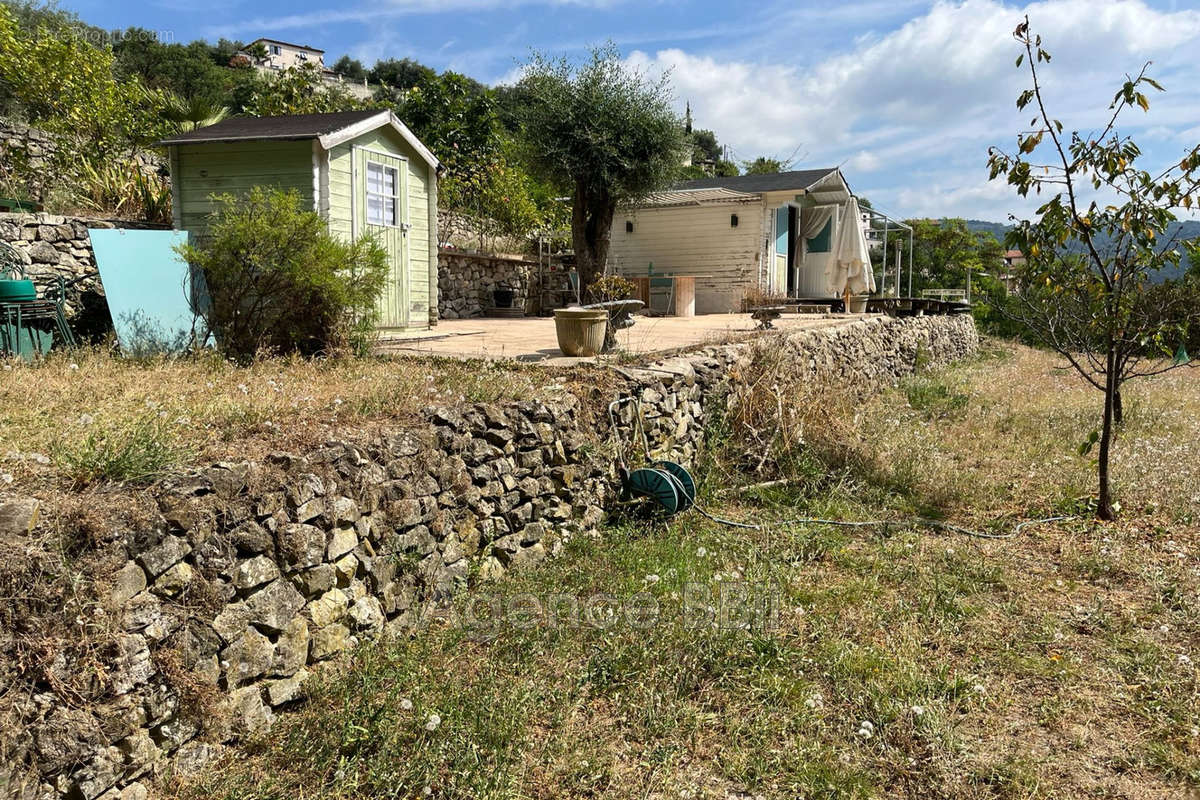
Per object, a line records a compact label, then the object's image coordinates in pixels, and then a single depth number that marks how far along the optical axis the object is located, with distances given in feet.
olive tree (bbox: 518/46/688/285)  43.47
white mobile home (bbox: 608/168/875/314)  58.59
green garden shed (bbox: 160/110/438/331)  28.30
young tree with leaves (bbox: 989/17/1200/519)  19.71
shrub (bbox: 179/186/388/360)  20.63
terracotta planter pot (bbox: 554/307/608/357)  23.56
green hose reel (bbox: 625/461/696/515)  19.06
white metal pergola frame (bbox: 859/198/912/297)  72.08
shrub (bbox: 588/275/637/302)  30.58
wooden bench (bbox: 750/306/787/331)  34.63
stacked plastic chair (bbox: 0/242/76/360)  20.48
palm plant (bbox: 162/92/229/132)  48.91
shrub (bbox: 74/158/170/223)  31.83
